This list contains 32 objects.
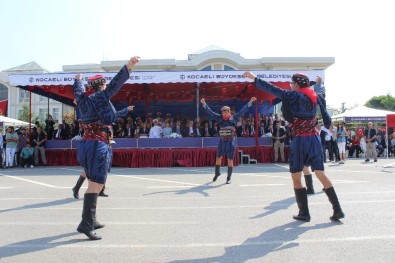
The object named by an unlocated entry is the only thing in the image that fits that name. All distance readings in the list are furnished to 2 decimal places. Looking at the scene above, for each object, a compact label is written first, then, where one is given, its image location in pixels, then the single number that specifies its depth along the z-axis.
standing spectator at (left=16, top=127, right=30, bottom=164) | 17.08
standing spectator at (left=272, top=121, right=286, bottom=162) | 16.19
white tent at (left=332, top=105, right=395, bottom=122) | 24.50
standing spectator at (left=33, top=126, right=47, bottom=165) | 16.36
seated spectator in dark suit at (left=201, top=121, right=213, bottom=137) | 16.97
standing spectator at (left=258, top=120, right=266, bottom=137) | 18.17
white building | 40.50
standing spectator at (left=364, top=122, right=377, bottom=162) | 17.41
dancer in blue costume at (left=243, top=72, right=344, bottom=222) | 5.52
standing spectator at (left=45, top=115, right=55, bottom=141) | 18.27
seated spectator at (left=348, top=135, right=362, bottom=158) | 22.24
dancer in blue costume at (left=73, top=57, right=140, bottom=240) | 4.86
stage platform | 15.19
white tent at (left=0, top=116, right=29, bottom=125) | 21.40
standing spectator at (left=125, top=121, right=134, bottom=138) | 17.61
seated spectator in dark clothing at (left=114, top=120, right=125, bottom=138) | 17.66
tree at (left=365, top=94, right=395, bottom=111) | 61.72
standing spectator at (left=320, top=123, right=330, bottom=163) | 18.16
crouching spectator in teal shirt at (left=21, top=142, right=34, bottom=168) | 16.30
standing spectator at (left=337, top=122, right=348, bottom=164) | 16.74
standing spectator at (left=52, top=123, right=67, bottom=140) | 18.45
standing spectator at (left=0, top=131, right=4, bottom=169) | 15.93
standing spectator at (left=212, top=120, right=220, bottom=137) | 17.12
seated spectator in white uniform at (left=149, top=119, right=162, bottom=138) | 15.96
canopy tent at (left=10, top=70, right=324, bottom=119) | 15.74
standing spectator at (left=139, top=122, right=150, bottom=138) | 16.81
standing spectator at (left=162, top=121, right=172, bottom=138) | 16.28
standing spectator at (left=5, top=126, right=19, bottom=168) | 16.52
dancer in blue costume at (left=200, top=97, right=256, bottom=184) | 10.23
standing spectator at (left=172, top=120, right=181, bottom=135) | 17.25
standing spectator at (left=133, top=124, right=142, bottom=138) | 16.89
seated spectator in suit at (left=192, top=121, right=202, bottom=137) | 16.89
